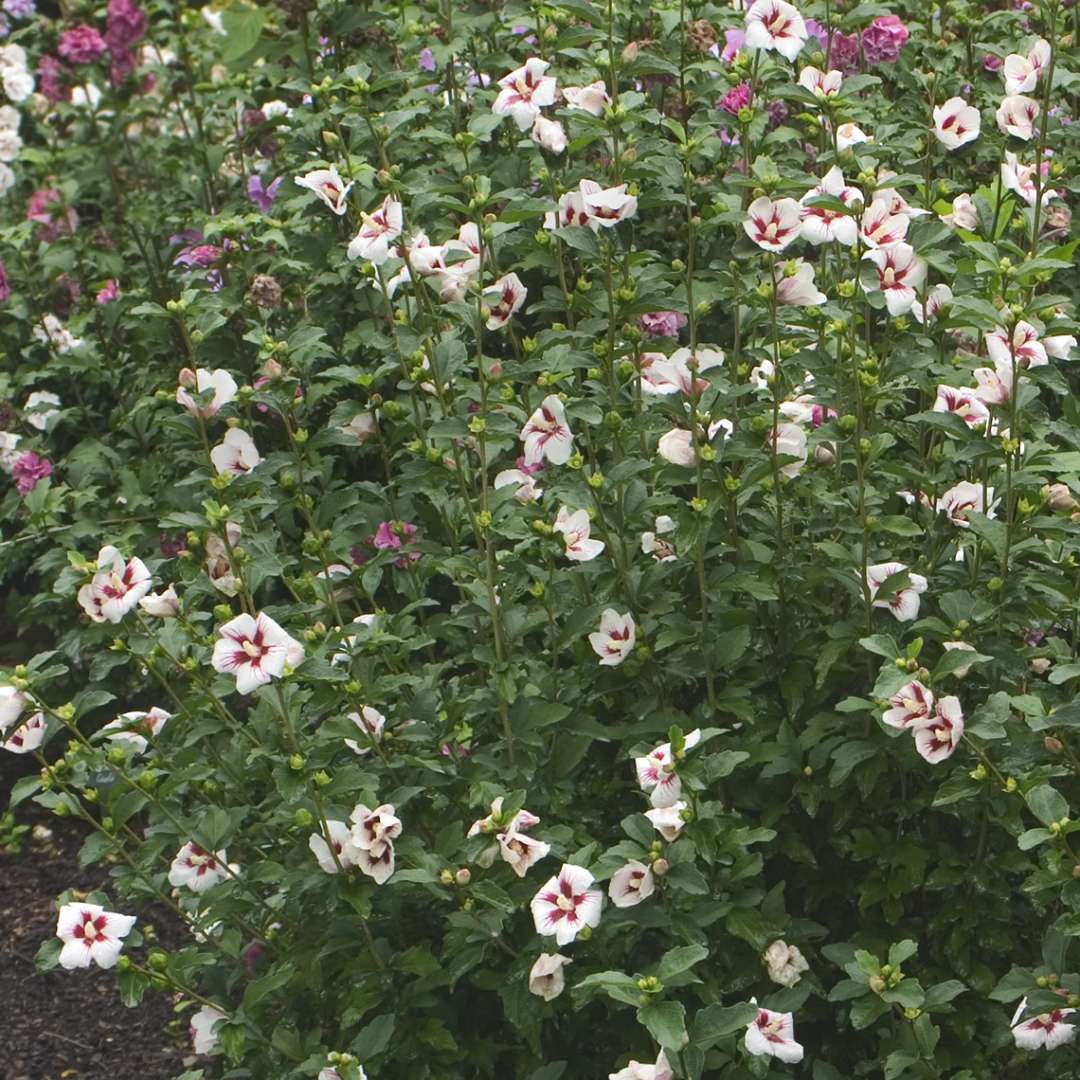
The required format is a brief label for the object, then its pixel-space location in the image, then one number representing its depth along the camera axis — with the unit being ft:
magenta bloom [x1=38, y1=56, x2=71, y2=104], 16.48
